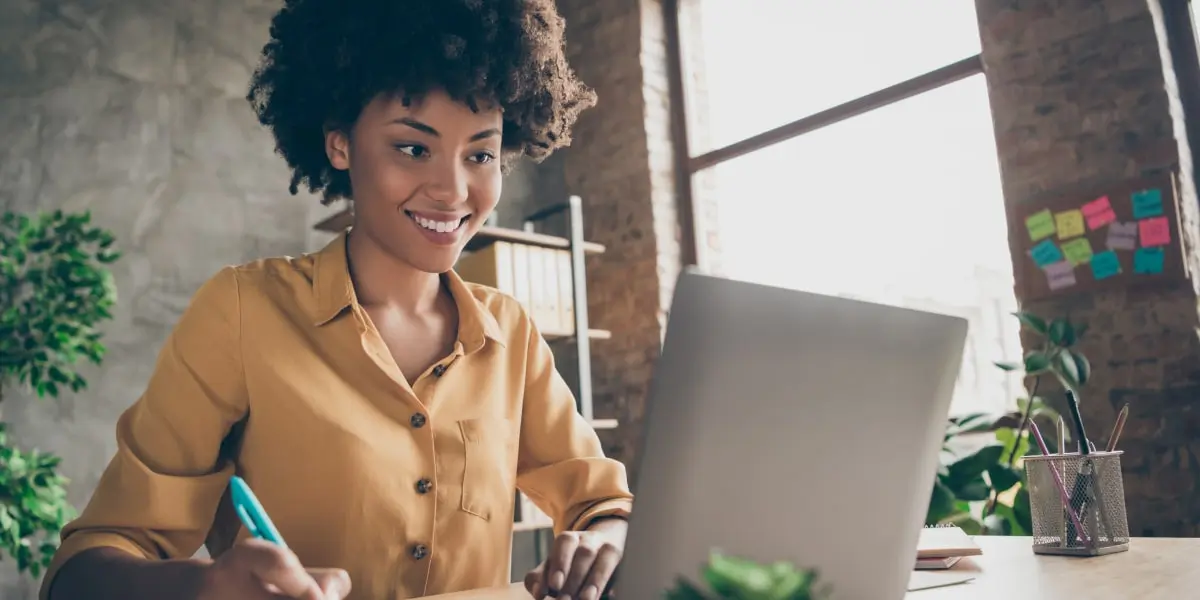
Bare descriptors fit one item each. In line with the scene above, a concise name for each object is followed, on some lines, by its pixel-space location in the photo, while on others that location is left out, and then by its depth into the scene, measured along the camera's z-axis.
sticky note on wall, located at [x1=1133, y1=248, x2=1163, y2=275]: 2.56
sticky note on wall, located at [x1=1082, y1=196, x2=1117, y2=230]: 2.63
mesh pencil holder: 1.04
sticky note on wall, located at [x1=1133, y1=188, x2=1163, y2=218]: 2.55
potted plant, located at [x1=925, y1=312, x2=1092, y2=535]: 2.45
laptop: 0.51
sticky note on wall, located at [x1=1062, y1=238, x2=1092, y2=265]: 2.69
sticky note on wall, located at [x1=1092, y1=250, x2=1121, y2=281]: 2.63
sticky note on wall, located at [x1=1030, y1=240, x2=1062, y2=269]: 2.76
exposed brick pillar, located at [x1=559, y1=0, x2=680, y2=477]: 3.85
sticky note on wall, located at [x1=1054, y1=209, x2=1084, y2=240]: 2.70
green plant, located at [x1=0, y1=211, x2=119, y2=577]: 2.37
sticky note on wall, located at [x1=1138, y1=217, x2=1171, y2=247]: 2.54
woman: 0.95
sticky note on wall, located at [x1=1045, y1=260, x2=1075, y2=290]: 2.72
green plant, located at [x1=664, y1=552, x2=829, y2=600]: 0.52
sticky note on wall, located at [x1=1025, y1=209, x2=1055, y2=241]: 2.77
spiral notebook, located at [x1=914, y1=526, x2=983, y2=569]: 0.97
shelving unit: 3.38
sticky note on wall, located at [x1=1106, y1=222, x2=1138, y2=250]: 2.60
